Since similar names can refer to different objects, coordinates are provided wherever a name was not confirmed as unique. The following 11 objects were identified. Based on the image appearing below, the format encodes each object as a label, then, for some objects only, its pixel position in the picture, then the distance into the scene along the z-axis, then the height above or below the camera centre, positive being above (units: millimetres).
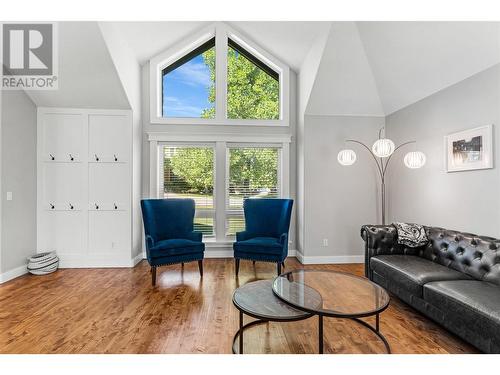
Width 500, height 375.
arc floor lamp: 3434 +444
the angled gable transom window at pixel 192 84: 4844 +1837
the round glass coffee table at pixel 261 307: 1832 -867
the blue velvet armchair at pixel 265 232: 3676 -685
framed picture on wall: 2697 +406
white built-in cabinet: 4125 -1
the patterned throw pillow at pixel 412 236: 3143 -566
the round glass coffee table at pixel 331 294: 1817 -837
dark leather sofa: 1873 -799
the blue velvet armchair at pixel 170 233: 3508 -683
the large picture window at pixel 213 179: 4777 +131
